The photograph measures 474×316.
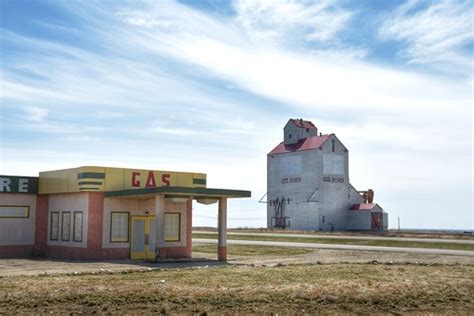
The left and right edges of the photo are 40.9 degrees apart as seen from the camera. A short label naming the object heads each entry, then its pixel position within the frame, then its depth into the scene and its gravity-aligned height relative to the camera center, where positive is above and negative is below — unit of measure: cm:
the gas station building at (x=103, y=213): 3278 +43
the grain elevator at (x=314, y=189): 8250 +462
